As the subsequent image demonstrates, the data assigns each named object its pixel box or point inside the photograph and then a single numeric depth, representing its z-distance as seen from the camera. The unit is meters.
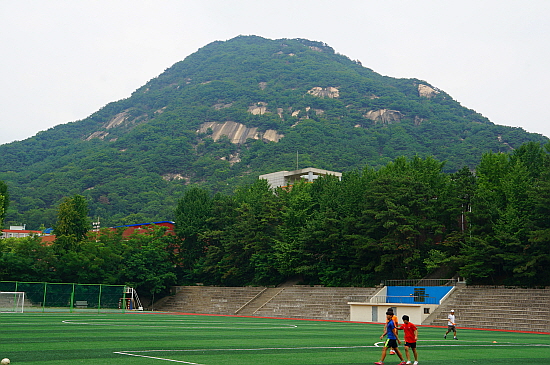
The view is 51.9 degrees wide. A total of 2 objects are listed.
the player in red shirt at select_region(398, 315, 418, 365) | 15.81
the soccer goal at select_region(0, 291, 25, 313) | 45.22
